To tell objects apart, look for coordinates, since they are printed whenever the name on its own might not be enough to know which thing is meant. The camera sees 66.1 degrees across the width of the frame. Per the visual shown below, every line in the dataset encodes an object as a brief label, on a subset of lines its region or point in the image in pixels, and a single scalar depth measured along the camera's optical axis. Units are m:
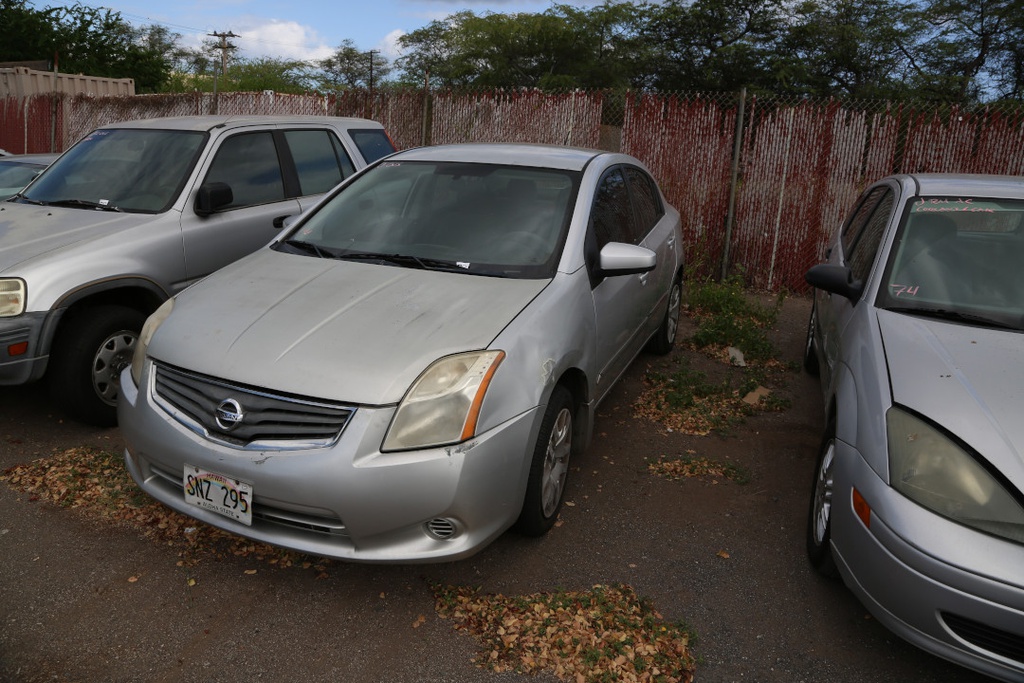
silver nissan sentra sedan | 2.82
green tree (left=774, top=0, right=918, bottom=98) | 27.42
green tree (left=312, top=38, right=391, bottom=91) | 58.22
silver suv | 4.21
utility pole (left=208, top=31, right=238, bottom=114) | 56.25
